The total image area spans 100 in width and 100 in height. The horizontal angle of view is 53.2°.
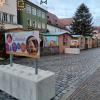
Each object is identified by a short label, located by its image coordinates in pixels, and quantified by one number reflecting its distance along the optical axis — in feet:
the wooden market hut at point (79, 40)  52.93
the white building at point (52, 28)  86.19
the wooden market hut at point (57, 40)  46.43
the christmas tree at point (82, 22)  79.47
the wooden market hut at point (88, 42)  72.27
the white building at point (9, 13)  46.13
